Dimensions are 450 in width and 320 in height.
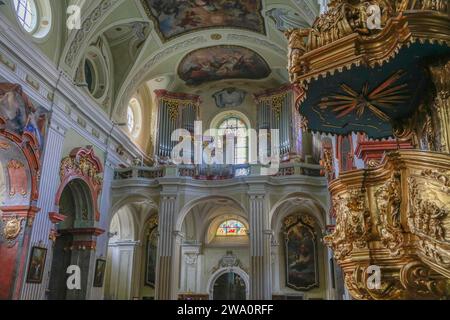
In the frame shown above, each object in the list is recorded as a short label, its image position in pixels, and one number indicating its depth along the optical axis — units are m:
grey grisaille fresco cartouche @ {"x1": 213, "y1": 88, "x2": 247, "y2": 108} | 20.42
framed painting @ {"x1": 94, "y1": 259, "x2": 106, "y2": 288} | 14.34
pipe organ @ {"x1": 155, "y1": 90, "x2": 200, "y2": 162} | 18.69
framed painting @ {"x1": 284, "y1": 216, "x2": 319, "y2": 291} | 16.91
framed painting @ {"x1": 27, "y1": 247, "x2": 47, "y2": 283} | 11.03
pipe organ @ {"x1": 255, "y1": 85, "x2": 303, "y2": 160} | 17.25
